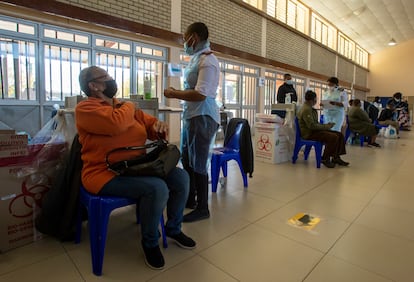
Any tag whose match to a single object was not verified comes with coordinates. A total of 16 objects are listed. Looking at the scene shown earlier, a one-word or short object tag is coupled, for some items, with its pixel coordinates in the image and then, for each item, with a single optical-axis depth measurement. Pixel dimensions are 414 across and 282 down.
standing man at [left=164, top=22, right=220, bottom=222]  1.83
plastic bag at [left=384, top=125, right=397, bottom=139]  8.08
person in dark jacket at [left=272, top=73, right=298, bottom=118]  5.50
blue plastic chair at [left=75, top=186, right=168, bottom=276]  1.35
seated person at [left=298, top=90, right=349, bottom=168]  3.90
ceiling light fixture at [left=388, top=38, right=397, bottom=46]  13.79
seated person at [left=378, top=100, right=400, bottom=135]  7.89
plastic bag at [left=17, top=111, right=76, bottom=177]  1.65
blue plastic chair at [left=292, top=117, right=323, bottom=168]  3.93
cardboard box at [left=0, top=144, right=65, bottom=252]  1.53
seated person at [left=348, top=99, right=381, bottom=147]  5.84
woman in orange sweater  1.38
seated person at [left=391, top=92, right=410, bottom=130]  9.06
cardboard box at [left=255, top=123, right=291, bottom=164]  4.06
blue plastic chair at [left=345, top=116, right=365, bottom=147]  6.15
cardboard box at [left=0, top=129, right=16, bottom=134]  1.49
